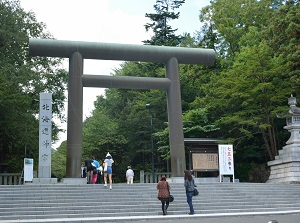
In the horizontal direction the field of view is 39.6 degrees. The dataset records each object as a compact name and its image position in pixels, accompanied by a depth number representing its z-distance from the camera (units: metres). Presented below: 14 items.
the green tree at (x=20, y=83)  28.23
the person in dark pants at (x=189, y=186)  15.26
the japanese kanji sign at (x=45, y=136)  20.11
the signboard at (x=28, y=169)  21.69
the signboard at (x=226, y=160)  23.38
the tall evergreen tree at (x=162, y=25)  43.69
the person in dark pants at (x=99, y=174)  23.64
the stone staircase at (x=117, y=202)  15.05
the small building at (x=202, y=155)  24.70
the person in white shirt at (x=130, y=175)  23.44
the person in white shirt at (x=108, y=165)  18.52
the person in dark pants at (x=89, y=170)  21.88
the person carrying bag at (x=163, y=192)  15.10
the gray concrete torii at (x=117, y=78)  21.20
